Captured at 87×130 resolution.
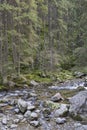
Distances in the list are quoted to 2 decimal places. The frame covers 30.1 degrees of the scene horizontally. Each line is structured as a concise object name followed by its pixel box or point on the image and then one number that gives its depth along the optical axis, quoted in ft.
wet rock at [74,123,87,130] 18.45
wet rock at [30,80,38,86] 36.80
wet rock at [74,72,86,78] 50.52
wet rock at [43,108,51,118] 21.02
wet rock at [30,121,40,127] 19.02
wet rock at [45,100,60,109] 22.73
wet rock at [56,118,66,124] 19.52
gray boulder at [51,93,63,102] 25.20
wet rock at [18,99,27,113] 21.58
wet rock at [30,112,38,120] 20.19
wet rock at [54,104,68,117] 20.86
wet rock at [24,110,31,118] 20.50
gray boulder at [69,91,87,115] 21.20
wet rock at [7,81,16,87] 33.49
